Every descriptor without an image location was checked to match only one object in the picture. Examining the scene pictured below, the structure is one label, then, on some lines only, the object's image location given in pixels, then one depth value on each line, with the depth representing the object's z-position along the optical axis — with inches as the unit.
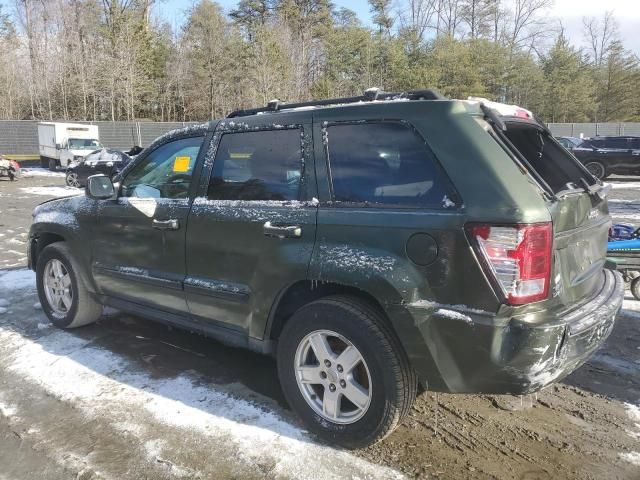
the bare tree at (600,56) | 1946.7
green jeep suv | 96.7
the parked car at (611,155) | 753.6
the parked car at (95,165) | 797.9
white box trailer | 1048.2
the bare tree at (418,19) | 1934.1
